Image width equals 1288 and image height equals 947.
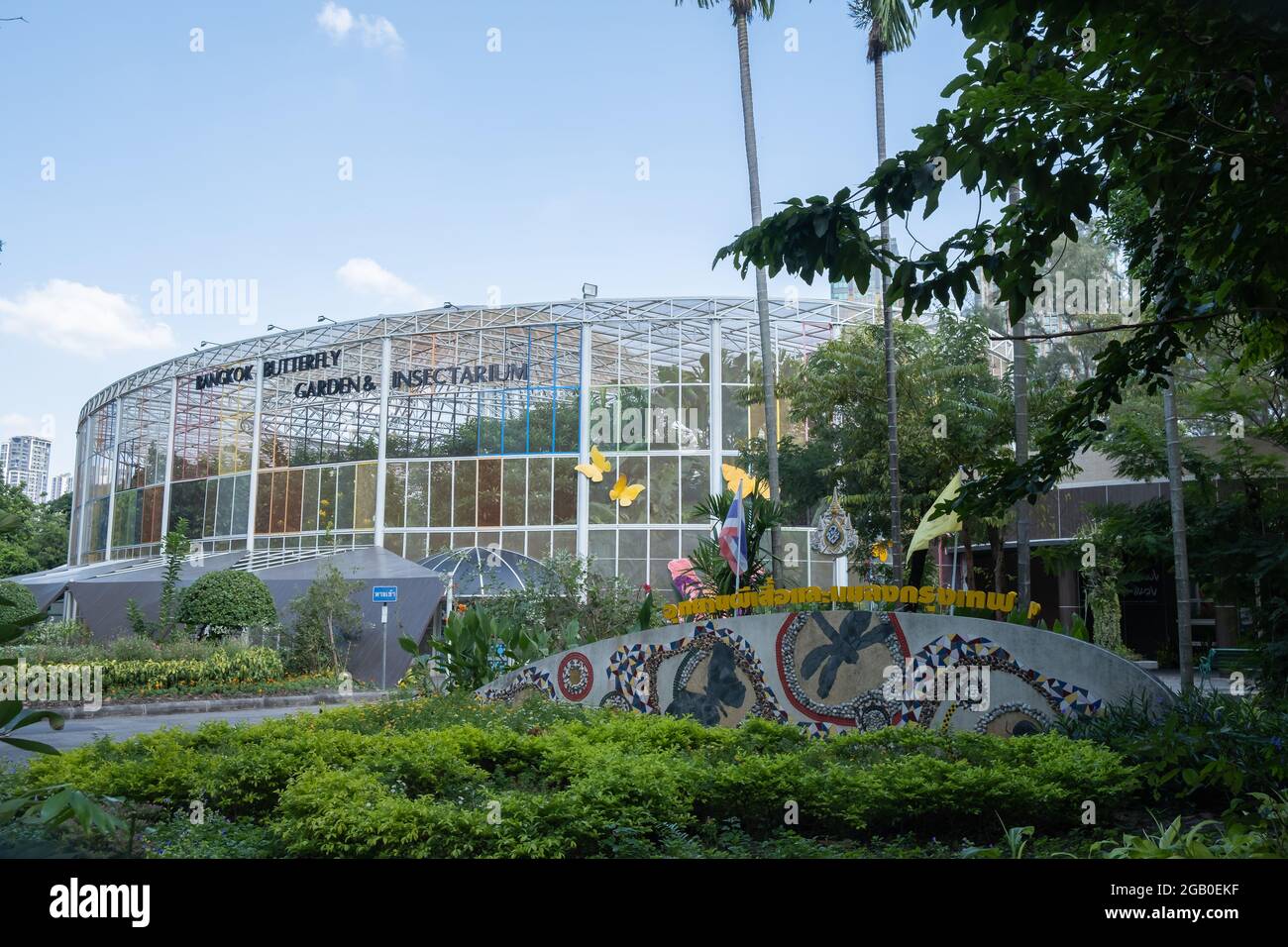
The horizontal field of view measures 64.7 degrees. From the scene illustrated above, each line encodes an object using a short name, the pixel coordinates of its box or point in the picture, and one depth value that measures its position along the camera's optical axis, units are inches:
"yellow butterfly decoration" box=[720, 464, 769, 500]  1064.8
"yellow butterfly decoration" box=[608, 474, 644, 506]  1190.9
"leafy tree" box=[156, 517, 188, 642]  956.6
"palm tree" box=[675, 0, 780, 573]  806.5
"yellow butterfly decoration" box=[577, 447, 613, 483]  1214.9
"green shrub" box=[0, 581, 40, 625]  943.4
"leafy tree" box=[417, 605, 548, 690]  546.3
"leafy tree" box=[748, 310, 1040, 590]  808.9
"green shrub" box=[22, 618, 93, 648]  987.3
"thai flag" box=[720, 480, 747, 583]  498.6
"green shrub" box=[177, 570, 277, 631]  956.6
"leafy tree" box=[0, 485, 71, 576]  2113.7
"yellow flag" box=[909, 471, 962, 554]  358.9
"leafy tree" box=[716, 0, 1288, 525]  183.0
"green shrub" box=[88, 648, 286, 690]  786.8
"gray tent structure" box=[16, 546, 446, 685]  1028.5
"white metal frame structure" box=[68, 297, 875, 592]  1246.3
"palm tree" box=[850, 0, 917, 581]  728.3
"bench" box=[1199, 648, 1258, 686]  743.1
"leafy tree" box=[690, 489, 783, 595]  525.3
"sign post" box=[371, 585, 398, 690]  909.8
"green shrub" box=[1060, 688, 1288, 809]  240.1
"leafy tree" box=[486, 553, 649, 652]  669.3
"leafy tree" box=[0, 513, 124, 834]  105.1
